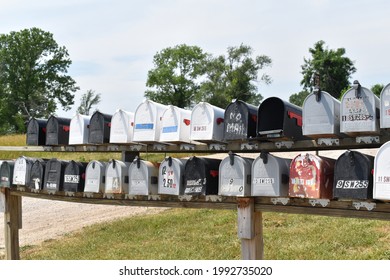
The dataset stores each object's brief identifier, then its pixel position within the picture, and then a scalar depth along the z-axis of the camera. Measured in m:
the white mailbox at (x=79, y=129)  4.43
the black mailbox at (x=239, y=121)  3.30
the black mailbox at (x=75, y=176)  4.35
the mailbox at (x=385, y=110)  2.70
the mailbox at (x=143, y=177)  3.84
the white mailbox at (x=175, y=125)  3.66
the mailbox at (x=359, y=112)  2.81
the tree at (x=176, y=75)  41.34
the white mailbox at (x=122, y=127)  4.05
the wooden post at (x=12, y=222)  5.37
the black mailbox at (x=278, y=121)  3.17
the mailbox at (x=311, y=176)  3.00
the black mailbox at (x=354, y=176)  2.81
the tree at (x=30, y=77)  34.94
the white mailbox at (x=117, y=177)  4.03
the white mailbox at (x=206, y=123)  3.48
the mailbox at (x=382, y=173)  2.68
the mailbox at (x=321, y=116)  2.97
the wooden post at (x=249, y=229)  3.39
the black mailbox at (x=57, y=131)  4.68
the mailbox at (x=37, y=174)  4.65
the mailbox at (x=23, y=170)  4.82
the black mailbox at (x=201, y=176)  3.49
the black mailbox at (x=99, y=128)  4.25
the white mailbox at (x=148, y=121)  3.83
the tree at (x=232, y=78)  37.28
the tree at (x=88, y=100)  34.38
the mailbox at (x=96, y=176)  4.18
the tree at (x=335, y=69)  33.66
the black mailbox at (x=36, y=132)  4.94
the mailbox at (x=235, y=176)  3.31
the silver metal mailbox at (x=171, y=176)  3.63
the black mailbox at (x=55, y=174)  4.46
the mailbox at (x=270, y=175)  3.17
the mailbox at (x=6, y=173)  5.12
